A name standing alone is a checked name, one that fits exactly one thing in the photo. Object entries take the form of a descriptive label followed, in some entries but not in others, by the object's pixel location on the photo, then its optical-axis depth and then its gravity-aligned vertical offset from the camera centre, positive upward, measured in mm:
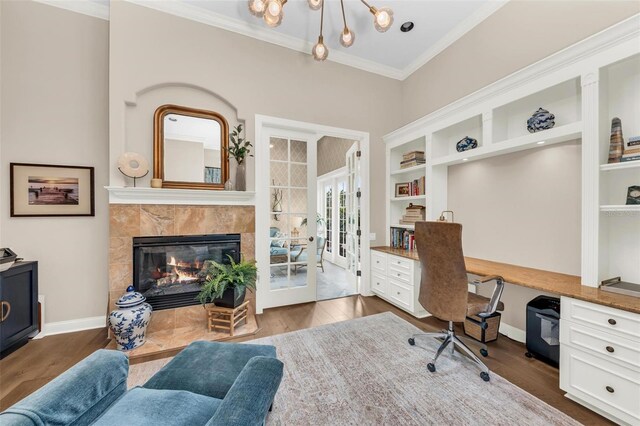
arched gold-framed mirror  2729 +752
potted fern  2561 -764
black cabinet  2158 -875
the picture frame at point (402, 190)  3719 +357
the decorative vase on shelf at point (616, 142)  1759 +515
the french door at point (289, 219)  3285 -98
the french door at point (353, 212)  3896 +6
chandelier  1954 +1675
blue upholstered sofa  784 -732
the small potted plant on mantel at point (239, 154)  2920 +704
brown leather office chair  1894 -556
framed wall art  2477 +229
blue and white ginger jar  2213 -997
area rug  1543 -1288
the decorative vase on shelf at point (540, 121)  2154 +833
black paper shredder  2029 -1001
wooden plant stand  2566 -1141
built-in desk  1423 -846
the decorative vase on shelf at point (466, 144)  2795 +803
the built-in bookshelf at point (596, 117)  1758 +736
